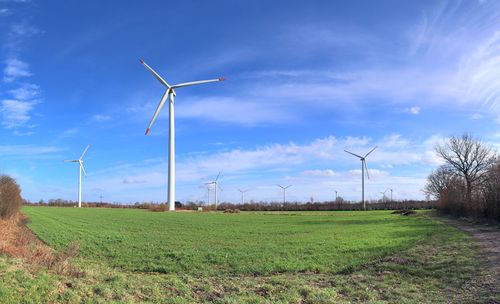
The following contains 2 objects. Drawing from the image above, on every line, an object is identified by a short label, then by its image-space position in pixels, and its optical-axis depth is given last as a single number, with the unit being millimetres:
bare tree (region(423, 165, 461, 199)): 88025
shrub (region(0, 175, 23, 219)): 45134
